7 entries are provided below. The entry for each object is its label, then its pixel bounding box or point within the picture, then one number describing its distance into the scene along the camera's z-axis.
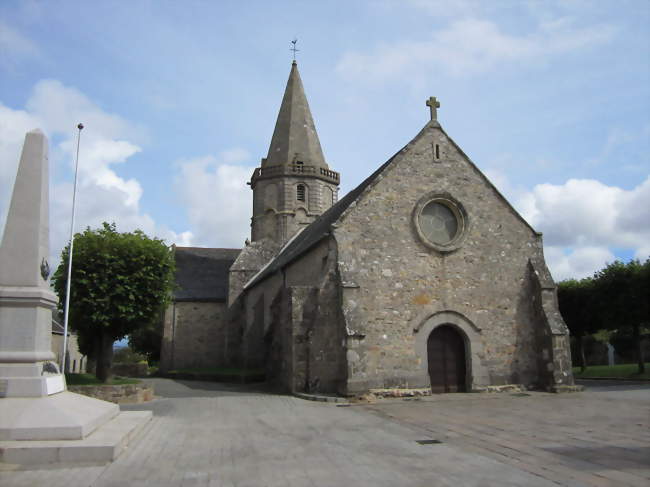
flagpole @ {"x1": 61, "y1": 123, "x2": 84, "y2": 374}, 14.49
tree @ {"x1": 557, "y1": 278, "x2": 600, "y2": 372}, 26.88
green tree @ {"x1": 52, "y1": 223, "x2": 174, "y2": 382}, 16.09
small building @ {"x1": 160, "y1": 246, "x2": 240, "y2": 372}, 32.44
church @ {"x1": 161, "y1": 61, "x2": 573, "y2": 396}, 16.44
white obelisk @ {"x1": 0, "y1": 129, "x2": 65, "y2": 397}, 7.80
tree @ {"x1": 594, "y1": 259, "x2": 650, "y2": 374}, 23.66
